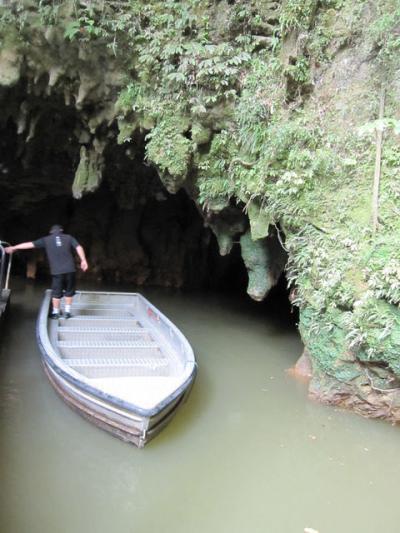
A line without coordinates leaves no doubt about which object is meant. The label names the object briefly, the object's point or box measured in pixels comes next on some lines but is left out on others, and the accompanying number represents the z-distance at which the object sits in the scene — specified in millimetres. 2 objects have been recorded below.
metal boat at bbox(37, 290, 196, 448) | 3982
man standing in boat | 6637
